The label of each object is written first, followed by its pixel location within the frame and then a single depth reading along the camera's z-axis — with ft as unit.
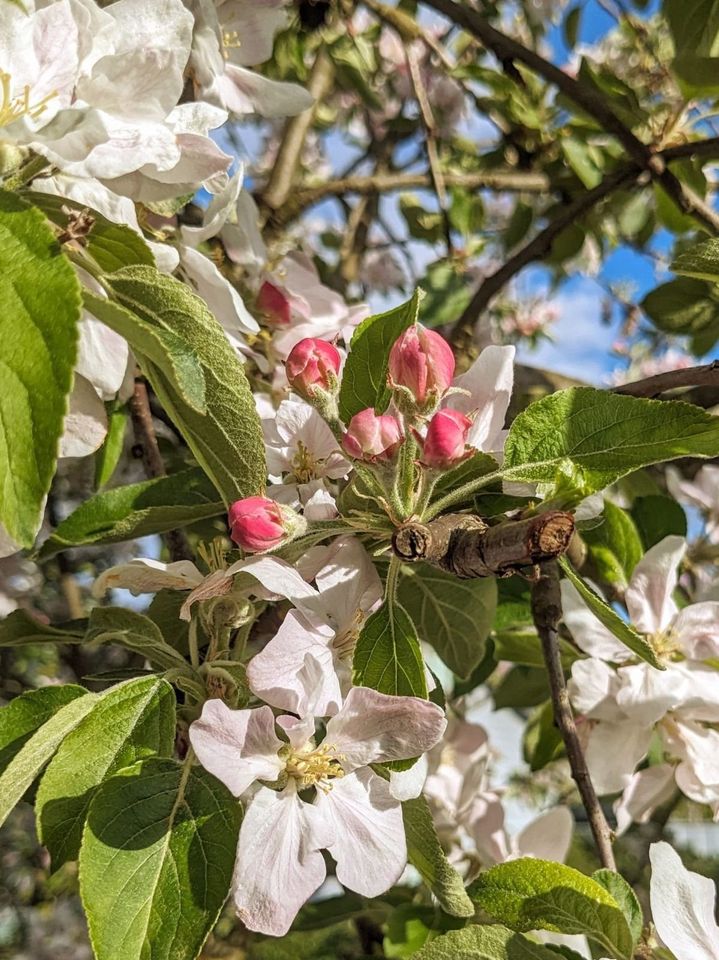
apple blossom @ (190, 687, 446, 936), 0.46
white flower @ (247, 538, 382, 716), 0.48
